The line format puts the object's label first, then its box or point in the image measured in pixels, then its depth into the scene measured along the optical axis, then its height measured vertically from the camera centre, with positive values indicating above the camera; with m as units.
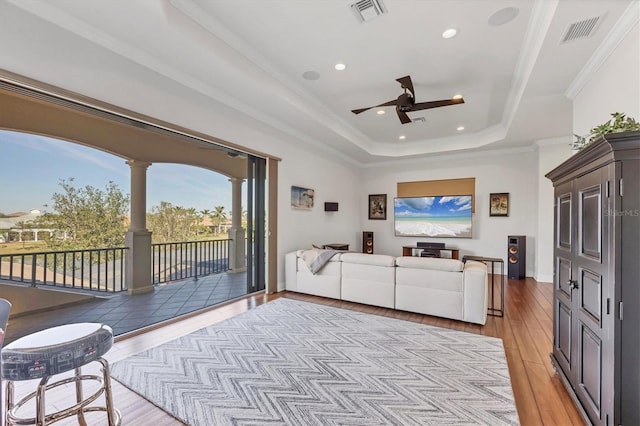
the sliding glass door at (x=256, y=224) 4.61 -0.12
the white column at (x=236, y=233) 6.52 -0.39
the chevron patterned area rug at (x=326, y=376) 1.78 -1.26
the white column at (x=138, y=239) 4.61 -0.38
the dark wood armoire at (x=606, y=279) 1.34 -0.33
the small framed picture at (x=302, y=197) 5.24 +0.39
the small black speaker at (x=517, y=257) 5.82 -0.83
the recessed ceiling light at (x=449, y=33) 2.70 +1.84
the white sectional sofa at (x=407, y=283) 3.24 -0.89
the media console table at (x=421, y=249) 6.47 -0.80
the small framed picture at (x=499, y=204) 6.34 +0.33
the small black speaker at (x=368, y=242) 7.47 -0.67
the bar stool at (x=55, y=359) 1.30 -0.71
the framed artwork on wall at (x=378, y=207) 7.79 +0.31
